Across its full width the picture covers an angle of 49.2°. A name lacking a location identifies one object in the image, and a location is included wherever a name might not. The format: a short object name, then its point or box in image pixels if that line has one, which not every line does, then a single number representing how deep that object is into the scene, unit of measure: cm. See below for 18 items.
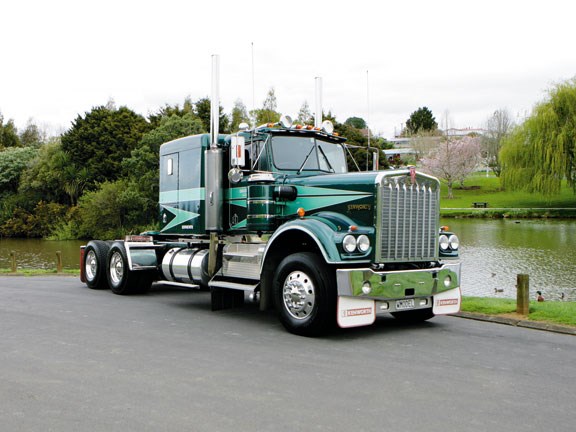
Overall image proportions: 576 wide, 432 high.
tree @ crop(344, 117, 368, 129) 8819
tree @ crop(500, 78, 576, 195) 5100
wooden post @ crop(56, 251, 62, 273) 2234
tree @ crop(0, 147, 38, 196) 6662
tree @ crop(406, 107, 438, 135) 12250
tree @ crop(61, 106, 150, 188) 6085
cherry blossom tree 8206
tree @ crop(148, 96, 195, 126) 6164
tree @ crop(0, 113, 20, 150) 9081
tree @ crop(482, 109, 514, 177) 9262
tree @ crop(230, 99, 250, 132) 7082
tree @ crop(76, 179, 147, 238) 5203
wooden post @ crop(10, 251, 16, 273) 2272
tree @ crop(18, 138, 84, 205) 6144
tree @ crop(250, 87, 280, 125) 6219
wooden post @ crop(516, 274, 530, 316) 1039
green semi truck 893
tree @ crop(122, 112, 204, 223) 5194
